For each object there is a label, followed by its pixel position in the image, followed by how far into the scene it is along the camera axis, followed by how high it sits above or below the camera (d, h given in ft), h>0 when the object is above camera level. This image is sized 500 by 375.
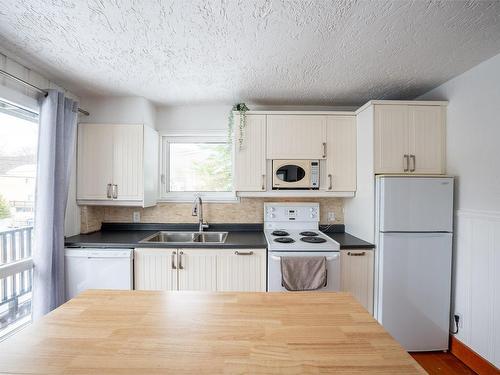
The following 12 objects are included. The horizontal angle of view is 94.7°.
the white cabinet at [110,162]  7.83 +0.79
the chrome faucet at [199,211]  8.62 -0.94
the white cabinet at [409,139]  6.88 +1.47
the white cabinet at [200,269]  6.91 -2.50
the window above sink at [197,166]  9.09 +0.80
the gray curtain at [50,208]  6.21 -0.64
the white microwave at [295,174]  7.98 +0.45
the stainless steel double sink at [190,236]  8.59 -1.91
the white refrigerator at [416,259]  6.37 -1.99
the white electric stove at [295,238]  6.68 -1.68
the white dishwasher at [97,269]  6.85 -2.51
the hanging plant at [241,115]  7.86 +2.44
